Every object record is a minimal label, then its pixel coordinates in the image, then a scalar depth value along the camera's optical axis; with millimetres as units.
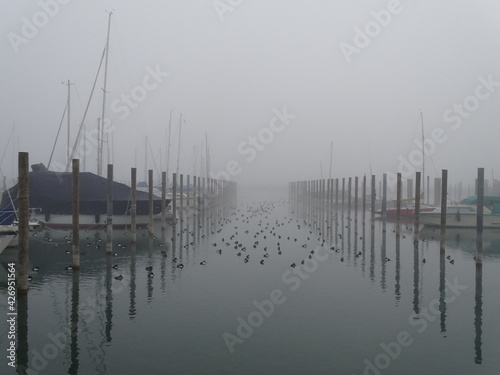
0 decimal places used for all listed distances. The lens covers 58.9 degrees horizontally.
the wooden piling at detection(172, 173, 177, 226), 38538
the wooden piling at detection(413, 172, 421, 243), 28203
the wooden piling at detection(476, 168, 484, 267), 20797
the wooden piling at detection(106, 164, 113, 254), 22312
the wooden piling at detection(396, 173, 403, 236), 33559
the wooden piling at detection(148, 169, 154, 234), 31312
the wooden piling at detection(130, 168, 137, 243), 26922
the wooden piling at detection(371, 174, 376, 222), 41088
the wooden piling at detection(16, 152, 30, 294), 14320
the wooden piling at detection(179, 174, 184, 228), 42275
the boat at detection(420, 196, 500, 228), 38625
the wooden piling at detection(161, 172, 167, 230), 35219
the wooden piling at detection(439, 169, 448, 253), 23777
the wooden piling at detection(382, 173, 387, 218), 41025
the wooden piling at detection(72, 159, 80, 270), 18531
